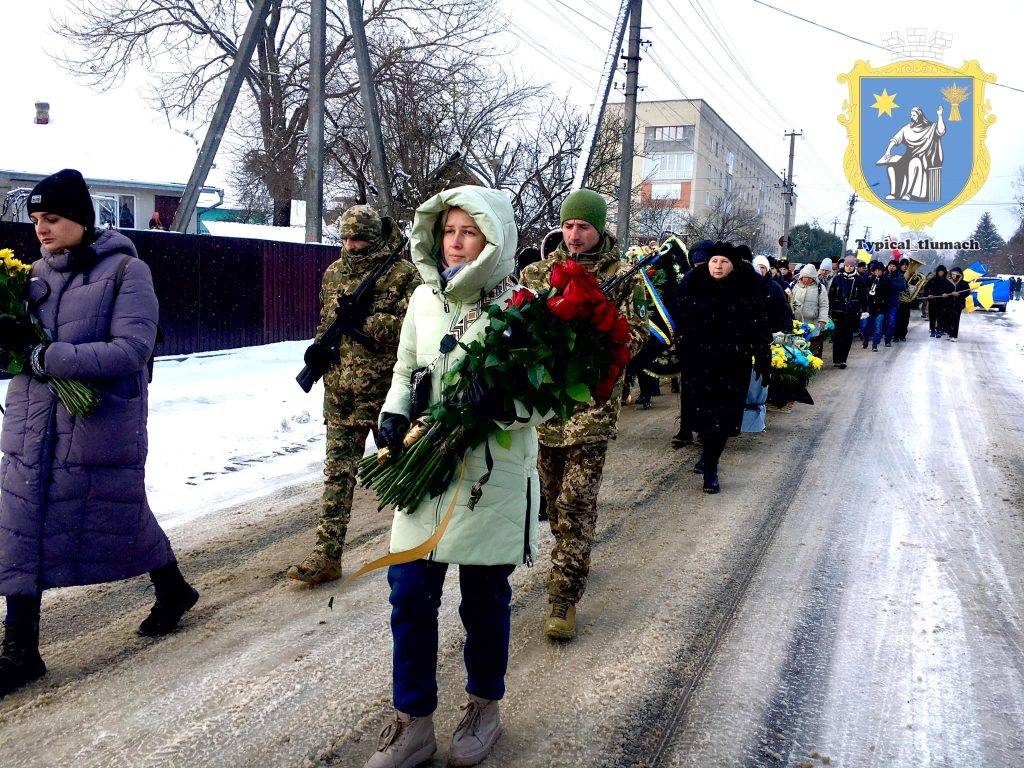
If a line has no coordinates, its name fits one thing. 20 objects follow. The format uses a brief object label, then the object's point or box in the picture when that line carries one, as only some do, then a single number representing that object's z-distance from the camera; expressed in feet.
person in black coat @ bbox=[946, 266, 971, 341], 71.05
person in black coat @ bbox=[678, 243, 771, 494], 21.81
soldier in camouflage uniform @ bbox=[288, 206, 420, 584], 14.97
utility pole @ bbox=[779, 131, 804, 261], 131.05
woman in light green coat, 9.11
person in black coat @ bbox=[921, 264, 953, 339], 73.21
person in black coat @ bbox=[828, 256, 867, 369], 50.67
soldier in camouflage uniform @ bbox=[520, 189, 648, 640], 13.30
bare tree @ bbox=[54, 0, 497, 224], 83.82
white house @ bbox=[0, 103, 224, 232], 79.41
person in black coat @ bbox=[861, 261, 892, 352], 62.59
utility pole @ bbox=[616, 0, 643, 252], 57.93
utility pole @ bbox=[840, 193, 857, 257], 215.61
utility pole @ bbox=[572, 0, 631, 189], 49.47
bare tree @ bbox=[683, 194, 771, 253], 97.46
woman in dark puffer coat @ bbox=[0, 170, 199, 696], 11.01
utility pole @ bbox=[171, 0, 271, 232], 39.24
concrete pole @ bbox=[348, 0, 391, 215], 43.34
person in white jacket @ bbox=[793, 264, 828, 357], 45.47
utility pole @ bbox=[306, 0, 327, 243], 40.01
